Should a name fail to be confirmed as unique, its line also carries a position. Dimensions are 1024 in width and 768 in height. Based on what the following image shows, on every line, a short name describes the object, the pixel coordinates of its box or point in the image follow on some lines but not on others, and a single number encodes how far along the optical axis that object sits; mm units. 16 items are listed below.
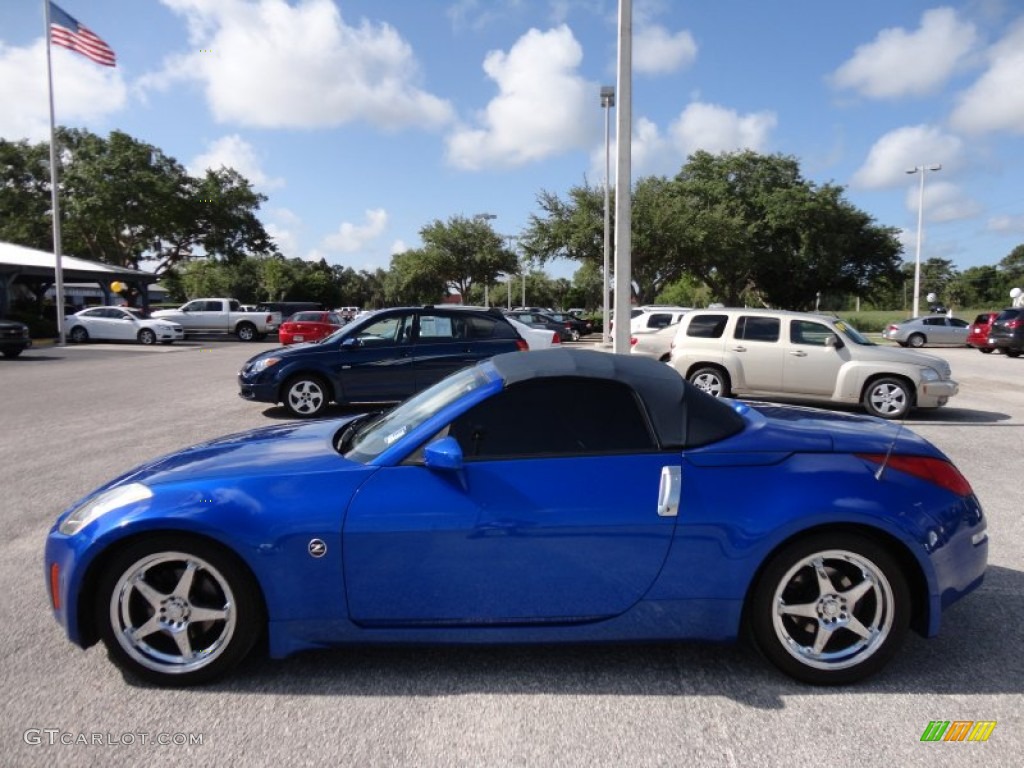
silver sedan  32250
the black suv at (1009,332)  24562
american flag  26750
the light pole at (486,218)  55719
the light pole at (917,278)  43731
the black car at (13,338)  22406
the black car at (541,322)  29141
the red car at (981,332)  26872
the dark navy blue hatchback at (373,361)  10242
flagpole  29500
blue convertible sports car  3020
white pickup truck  36156
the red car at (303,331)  22953
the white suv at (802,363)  10500
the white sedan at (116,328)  31828
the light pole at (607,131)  24820
